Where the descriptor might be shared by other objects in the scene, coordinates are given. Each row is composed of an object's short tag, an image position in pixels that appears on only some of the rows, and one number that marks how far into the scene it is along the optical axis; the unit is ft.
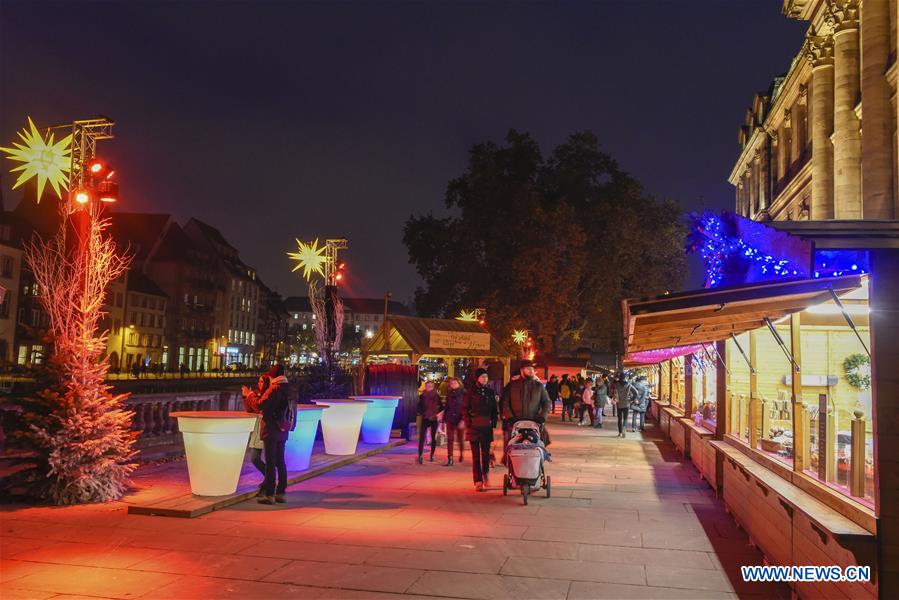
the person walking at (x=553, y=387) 115.34
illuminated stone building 78.18
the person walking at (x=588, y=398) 98.07
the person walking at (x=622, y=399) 81.10
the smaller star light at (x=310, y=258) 71.92
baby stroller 35.17
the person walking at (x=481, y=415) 40.49
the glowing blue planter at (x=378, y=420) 61.82
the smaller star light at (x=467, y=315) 138.37
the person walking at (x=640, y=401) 90.27
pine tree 32.12
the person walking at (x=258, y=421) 34.37
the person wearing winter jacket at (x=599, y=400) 97.50
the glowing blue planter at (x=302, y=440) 42.75
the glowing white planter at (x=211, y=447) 32.91
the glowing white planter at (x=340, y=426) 51.49
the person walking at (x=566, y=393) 108.27
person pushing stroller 37.52
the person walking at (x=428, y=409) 51.88
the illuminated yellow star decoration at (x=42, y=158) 35.99
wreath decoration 37.29
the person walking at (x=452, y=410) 49.26
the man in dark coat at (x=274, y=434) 33.88
